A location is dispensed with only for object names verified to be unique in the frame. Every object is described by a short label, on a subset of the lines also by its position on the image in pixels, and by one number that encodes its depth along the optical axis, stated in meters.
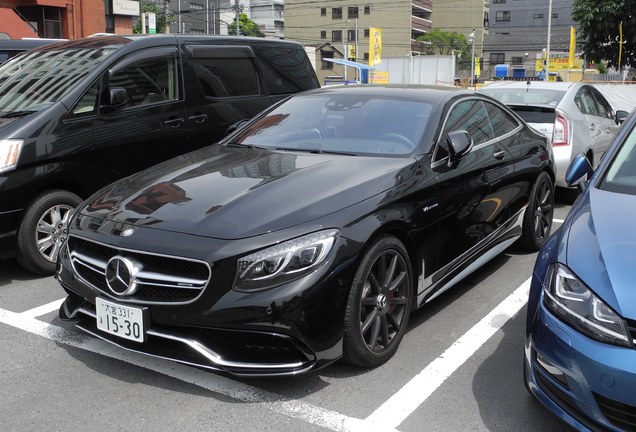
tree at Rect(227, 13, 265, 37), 86.92
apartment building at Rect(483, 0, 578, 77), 83.19
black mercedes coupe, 2.97
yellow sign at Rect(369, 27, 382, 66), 41.92
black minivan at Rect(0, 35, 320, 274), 4.89
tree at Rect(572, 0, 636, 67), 18.00
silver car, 7.56
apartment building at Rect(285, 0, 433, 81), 90.69
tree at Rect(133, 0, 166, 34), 69.69
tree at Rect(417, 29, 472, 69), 98.50
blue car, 2.33
